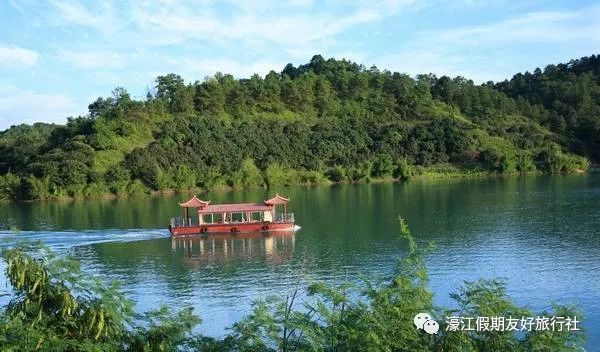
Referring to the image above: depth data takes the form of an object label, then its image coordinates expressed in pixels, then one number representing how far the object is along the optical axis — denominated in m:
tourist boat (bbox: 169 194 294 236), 37.39
